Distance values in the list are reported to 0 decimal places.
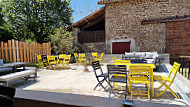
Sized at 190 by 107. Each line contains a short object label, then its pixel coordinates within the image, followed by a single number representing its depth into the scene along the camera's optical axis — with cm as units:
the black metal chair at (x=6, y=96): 106
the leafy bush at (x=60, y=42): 990
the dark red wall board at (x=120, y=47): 1113
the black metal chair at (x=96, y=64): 329
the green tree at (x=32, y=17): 1277
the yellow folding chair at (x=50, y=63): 652
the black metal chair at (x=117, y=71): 276
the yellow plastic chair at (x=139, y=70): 260
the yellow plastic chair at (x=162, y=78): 274
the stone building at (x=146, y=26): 973
